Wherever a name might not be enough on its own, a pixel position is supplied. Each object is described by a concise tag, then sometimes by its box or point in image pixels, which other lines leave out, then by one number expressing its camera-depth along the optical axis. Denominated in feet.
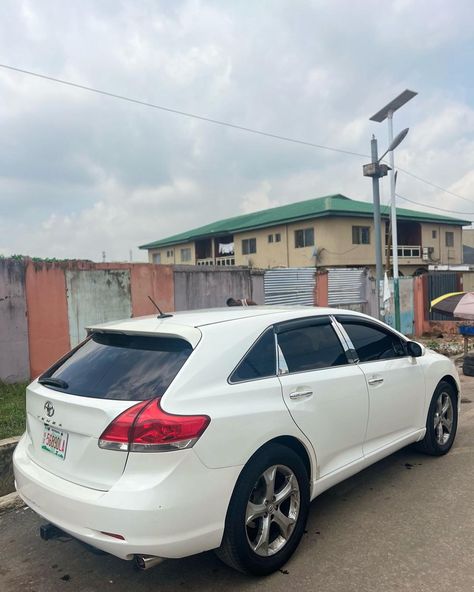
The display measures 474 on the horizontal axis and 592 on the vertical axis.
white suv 7.95
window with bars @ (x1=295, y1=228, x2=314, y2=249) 92.94
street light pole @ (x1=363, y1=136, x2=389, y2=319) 37.70
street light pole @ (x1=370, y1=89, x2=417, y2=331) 36.78
